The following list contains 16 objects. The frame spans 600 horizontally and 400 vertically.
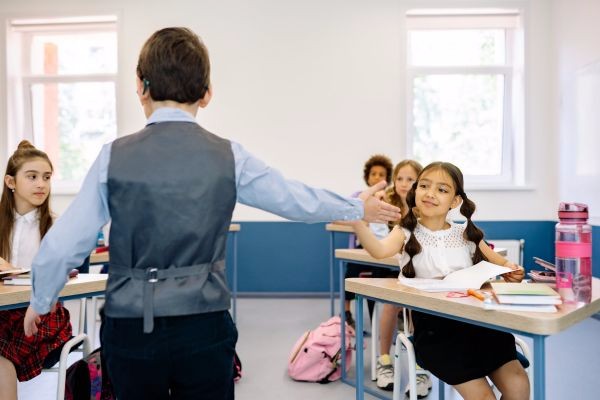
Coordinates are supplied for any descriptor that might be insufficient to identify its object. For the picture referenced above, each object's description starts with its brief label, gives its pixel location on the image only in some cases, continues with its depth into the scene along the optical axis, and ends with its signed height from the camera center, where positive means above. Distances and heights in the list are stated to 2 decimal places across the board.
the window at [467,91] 5.08 +0.92
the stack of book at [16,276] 1.65 -0.29
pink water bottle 1.42 -0.19
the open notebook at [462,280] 1.54 -0.29
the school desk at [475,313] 1.19 -0.32
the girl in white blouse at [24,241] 1.86 -0.22
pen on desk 1.37 -0.29
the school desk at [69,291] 1.52 -0.31
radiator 4.81 -0.57
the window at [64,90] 5.30 +1.00
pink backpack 2.74 -0.91
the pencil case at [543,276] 1.62 -0.29
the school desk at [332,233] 3.57 -0.35
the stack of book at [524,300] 1.26 -0.28
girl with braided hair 1.58 -0.28
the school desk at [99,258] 2.91 -0.39
